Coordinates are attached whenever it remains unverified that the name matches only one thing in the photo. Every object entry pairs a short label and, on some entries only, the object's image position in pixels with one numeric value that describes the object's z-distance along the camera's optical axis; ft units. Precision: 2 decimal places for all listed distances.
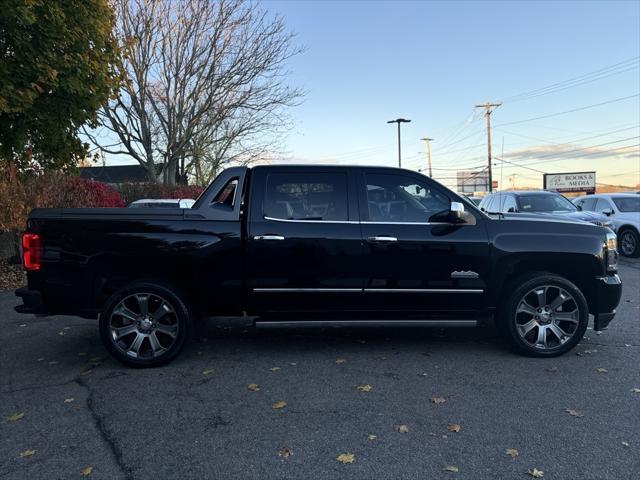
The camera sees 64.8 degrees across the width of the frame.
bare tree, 68.49
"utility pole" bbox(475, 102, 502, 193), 158.40
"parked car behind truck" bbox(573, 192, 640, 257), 44.45
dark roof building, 137.59
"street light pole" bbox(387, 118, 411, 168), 138.82
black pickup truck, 15.47
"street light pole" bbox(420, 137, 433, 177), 223.30
